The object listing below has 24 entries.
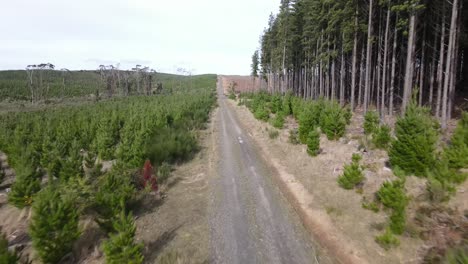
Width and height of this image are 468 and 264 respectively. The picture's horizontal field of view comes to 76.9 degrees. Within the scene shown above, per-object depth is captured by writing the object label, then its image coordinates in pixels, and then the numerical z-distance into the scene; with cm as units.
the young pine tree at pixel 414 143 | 967
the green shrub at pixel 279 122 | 2249
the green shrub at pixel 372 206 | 858
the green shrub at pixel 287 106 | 2815
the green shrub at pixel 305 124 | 1708
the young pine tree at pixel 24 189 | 972
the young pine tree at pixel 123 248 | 599
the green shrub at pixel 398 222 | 714
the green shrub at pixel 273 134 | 2006
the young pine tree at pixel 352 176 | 1019
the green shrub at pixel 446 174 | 822
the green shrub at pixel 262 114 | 2827
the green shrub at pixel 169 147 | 1486
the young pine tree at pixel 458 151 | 916
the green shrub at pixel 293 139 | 1768
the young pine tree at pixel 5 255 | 546
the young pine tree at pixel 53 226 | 651
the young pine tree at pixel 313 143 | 1440
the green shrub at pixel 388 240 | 681
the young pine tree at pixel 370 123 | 1628
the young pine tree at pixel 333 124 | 1662
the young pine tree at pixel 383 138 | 1313
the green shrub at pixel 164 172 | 1275
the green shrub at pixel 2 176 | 1343
